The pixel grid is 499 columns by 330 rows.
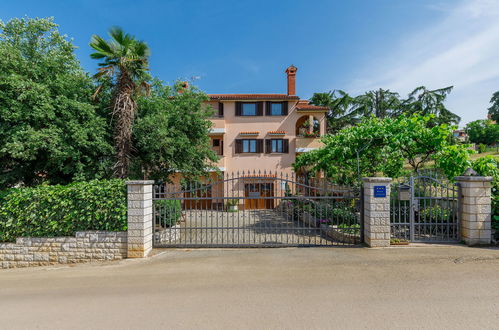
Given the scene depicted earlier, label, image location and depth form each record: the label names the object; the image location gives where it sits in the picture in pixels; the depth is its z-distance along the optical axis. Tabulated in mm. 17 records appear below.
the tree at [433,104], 26500
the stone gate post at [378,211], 6680
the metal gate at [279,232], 7371
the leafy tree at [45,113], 8039
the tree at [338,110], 28141
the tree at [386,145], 9211
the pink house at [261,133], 20328
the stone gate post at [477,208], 6621
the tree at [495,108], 49906
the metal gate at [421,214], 6957
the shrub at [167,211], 8447
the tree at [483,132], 51284
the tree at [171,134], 9922
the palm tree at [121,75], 9227
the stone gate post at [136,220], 6625
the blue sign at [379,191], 6688
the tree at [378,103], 28297
